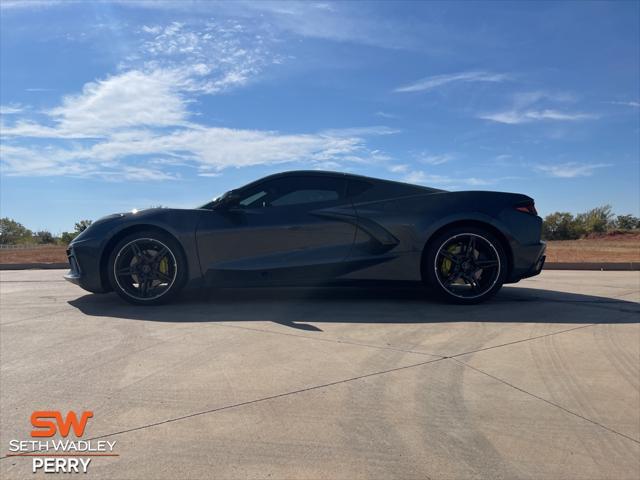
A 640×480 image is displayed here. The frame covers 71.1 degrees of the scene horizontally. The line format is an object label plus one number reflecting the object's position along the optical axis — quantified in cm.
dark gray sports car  410
